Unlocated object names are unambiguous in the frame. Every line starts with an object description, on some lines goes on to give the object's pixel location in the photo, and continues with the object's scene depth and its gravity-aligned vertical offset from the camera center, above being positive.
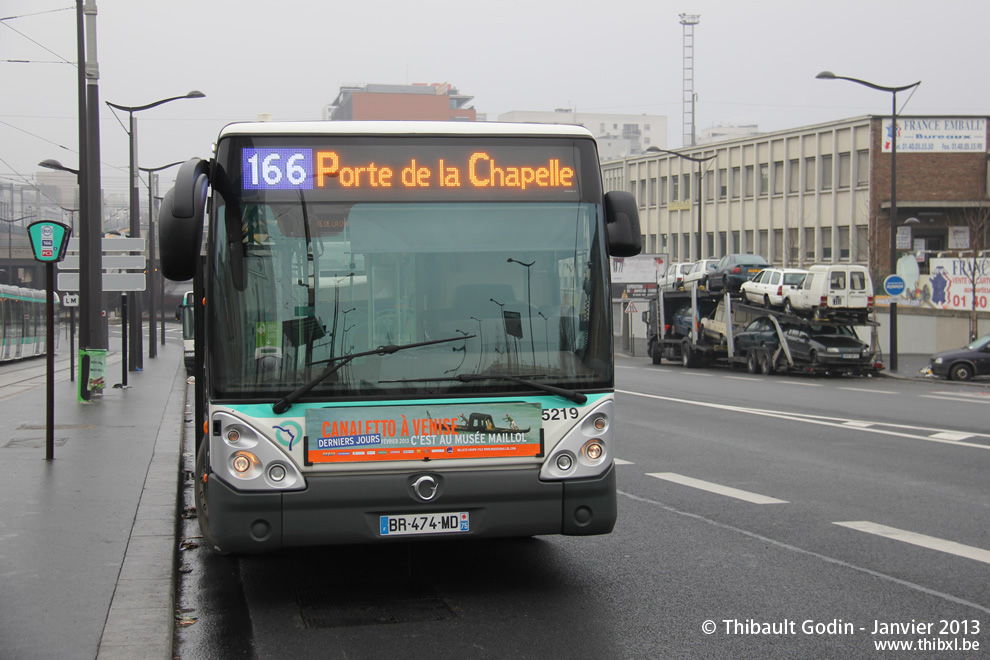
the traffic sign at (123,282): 22.42 +0.43
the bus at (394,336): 5.87 -0.18
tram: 41.03 -0.80
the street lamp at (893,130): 31.98 +4.94
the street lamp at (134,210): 31.86 +3.01
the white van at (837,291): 31.84 +0.35
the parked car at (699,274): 39.34 +1.04
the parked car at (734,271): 37.41 +1.09
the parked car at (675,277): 41.41 +1.04
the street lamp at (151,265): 41.16 +1.61
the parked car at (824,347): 31.58 -1.23
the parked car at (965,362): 29.55 -1.53
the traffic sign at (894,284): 31.29 +0.54
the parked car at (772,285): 33.30 +0.55
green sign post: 11.38 +0.63
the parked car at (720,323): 36.44 -0.64
